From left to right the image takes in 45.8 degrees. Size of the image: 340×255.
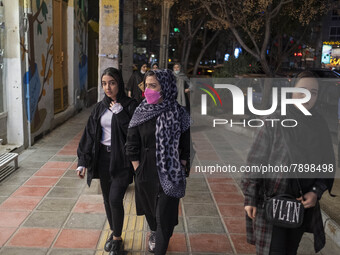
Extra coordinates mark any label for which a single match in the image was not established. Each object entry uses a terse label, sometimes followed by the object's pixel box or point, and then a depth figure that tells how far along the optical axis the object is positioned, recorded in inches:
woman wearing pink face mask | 133.6
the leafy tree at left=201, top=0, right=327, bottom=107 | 457.7
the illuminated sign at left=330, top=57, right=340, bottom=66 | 1612.9
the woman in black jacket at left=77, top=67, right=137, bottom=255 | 150.5
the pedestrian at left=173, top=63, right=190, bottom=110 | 375.6
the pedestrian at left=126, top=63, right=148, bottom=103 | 330.6
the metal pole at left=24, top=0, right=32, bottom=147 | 308.5
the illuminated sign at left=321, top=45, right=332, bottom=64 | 1696.6
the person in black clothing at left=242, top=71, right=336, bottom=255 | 109.3
